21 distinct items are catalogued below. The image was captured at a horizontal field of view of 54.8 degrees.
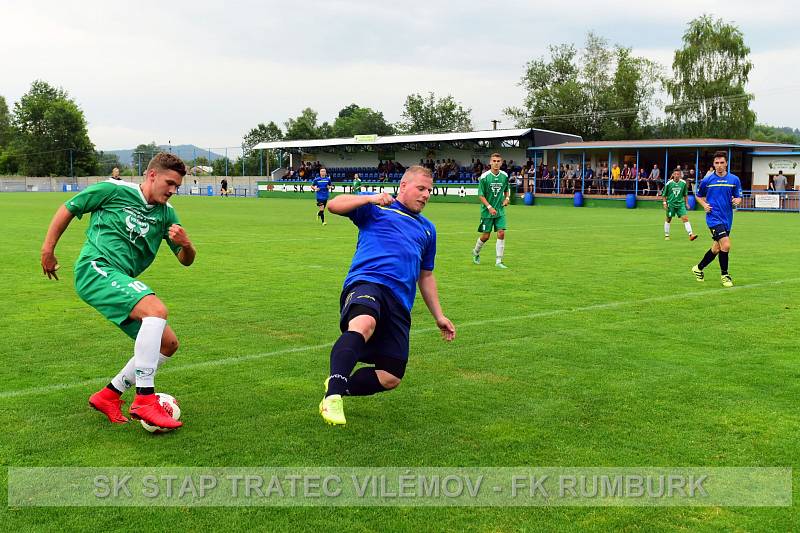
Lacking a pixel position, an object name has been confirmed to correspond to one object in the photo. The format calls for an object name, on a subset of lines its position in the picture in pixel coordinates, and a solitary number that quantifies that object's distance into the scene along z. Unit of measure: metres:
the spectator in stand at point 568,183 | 48.15
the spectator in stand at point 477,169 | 54.00
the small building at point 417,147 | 53.22
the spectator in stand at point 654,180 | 42.78
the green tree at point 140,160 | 85.06
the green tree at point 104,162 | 103.75
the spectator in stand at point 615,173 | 45.06
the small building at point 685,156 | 41.00
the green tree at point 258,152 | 89.76
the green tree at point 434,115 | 100.56
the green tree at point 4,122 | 129.00
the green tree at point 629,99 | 74.94
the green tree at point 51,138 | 102.12
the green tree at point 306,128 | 111.94
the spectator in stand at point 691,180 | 42.28
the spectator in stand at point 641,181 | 44.13
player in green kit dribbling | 4.83
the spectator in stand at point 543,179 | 49.25
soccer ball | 4.99
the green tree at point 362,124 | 111.50
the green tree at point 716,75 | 63.78
